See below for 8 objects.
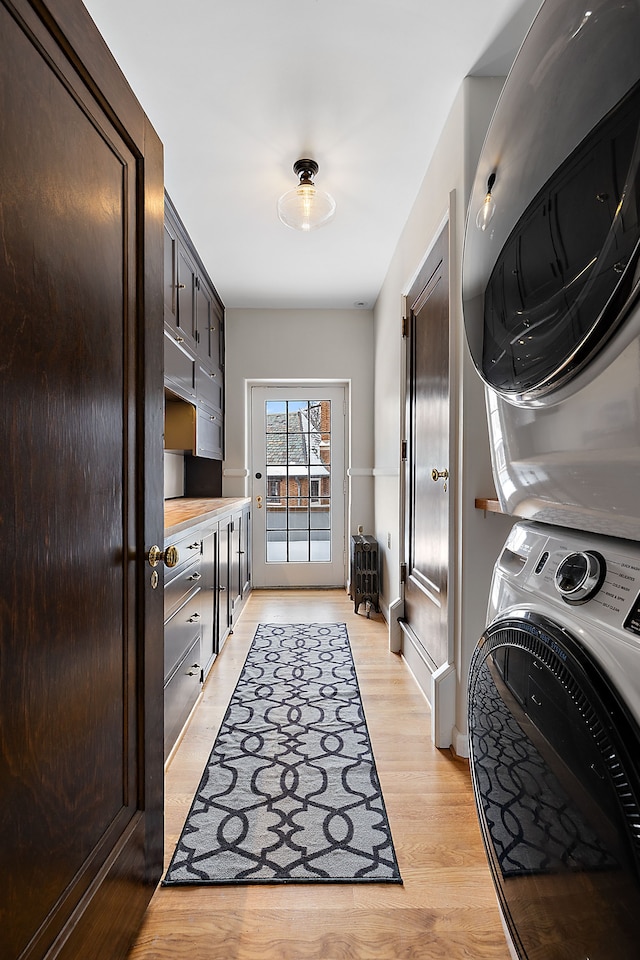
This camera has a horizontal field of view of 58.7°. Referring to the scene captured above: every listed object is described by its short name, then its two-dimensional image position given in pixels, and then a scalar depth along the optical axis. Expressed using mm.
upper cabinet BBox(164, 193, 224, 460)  3002
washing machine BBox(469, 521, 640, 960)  520
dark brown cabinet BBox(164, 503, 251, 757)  1978
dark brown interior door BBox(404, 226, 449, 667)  2318
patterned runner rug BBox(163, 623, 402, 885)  1445
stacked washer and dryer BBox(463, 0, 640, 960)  527
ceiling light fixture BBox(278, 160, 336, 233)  2545
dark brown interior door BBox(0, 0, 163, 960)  775
